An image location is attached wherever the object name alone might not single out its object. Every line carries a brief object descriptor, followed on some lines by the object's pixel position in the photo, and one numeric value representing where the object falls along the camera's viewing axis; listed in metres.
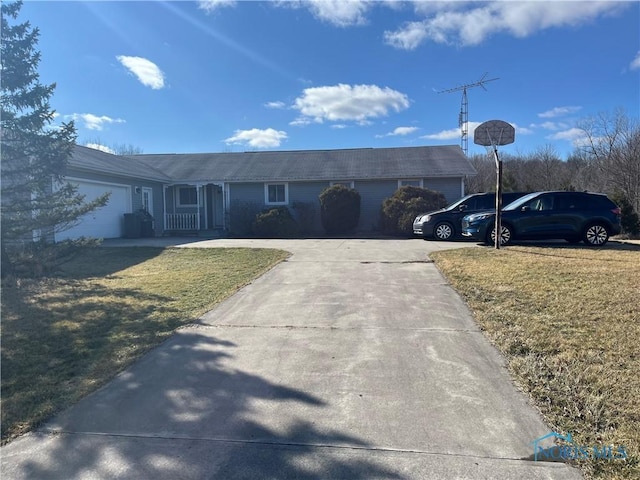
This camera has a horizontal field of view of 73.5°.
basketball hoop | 14.54
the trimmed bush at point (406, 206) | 17.81
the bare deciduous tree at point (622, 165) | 20.72
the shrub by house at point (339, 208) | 19.11
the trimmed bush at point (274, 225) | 18.75
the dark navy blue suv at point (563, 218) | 12.44
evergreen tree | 8.20
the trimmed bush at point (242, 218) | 19.82
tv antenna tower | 31.52
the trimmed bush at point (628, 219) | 16.17
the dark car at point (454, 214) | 14.92
